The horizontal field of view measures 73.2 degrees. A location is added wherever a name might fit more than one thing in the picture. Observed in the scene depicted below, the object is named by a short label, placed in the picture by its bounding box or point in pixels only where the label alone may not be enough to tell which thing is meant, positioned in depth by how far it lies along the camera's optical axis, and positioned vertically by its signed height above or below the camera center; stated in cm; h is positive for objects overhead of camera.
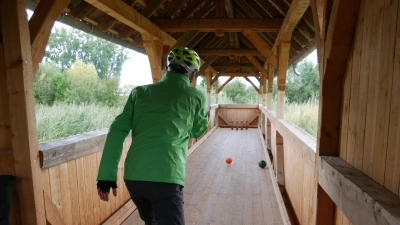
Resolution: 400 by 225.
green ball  552 -150
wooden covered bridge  119 -24
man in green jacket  153 -32
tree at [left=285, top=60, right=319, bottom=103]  1016 +34
